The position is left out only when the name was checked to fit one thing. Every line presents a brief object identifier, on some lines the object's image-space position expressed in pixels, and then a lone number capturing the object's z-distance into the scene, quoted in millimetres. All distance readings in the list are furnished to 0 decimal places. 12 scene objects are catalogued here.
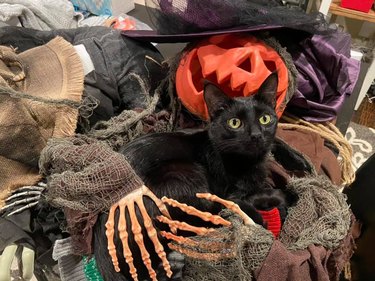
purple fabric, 748
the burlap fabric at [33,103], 561
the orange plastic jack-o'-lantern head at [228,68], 640
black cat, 580
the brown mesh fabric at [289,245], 446
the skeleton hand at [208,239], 441
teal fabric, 554
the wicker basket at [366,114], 1545
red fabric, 574
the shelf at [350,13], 1340
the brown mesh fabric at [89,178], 485
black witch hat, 650
